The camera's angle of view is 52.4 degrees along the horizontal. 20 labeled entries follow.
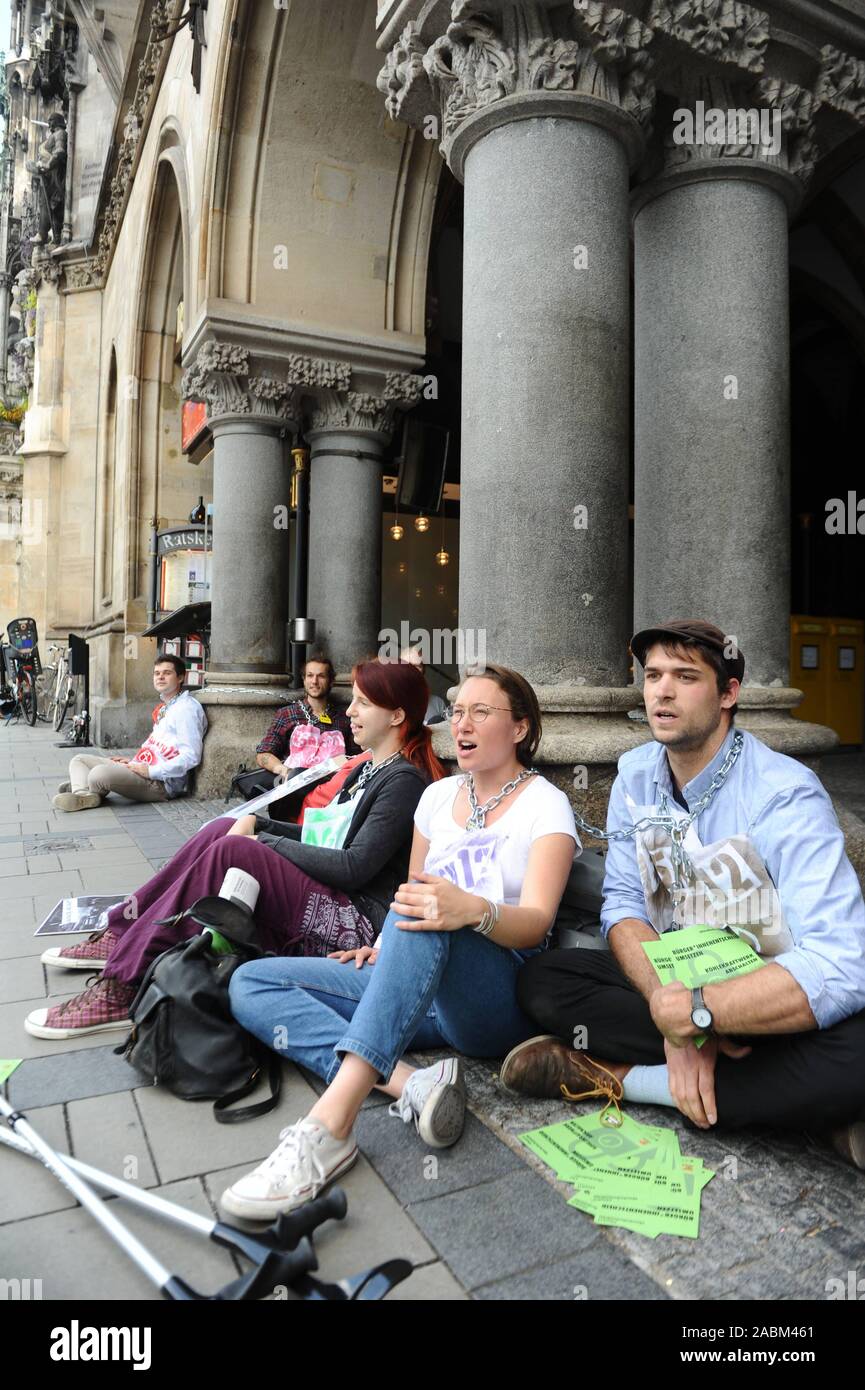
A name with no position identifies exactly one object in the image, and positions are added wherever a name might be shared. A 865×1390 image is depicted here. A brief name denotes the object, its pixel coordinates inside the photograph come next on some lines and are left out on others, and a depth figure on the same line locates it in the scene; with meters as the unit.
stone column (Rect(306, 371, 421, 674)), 8.55
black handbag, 6.37
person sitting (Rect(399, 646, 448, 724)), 4.92
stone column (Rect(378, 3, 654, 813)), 3.67
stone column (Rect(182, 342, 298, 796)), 8.23
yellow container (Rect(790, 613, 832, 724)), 11.34
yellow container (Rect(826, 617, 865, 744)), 11.77
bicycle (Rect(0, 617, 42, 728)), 17.58
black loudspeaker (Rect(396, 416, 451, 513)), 11.34
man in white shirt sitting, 7.63
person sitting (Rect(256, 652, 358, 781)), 6.38
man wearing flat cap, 2.01
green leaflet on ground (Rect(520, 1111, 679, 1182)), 2.09
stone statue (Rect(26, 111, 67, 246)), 19.53
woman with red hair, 2.93
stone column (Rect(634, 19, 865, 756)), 4.03
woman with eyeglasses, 2.05
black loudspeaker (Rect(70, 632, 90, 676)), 14.52
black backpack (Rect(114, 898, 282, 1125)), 2.44
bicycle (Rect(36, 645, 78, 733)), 15.37
